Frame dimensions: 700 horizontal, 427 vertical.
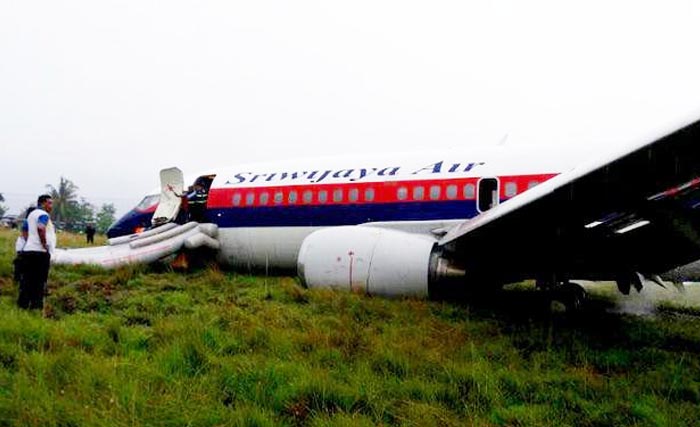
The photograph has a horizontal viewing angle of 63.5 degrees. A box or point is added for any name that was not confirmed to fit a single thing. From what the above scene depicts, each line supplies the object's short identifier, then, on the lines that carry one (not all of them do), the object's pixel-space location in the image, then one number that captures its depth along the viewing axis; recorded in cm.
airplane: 552
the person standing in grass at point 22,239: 713
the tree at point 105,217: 9885
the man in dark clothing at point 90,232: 2715
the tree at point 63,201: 7656
